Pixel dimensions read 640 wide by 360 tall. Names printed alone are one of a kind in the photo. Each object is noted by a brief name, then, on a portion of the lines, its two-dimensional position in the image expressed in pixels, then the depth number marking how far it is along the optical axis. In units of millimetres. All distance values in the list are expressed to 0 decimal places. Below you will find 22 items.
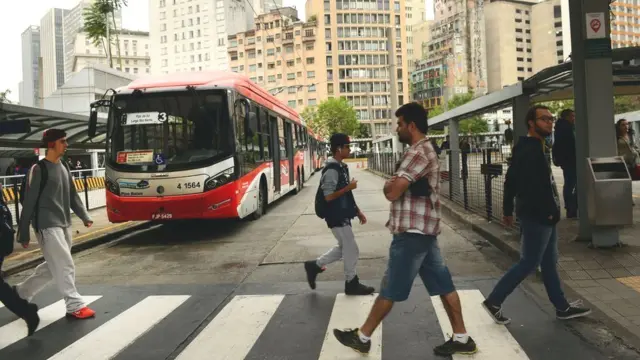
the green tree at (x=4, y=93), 47650
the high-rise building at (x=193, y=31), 144625
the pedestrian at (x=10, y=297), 5184
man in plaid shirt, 4055
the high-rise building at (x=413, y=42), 179275
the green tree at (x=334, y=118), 93500
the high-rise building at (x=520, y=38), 145875
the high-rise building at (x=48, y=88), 189200
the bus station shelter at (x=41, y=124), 10851
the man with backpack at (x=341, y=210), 5887
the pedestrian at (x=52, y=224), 5582
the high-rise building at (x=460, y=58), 143500
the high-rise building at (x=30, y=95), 181512
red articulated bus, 10422
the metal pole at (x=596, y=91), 7418
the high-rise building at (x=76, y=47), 152875
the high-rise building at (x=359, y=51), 126688
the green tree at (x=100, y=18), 46000
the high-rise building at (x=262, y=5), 166625
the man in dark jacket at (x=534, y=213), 4758
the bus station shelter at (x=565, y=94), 7445
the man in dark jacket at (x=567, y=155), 9750
